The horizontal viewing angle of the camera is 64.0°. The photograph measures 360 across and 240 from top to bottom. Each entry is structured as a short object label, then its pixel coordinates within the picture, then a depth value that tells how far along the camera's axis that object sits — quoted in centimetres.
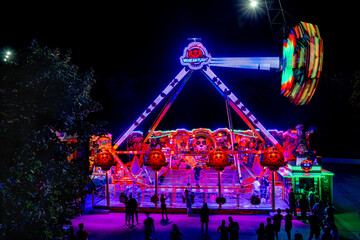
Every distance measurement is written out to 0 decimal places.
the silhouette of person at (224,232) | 920
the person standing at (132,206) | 1244
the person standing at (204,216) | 1131
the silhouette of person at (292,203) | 1295
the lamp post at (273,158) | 1244
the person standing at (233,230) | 924
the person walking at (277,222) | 978
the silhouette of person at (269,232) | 905
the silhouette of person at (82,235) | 909
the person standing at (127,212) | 1260
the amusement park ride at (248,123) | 1010
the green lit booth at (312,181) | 1362
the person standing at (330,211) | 1055
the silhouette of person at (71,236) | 877
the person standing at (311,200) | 1304
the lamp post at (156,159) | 1296
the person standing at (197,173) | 1828
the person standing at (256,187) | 1509
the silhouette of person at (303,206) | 1282
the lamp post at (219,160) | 1270
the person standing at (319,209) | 1144
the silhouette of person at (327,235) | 828
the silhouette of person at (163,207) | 1307
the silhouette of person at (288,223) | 1031
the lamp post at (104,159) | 1385
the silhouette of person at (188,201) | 1357
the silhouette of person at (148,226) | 991
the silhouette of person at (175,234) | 844
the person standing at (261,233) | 884
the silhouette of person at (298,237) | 784
